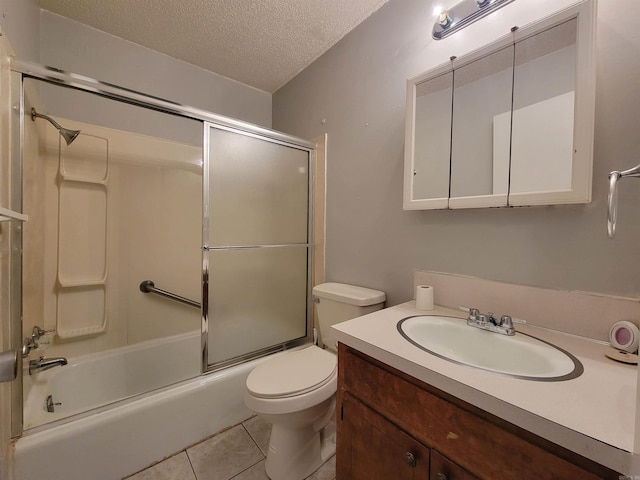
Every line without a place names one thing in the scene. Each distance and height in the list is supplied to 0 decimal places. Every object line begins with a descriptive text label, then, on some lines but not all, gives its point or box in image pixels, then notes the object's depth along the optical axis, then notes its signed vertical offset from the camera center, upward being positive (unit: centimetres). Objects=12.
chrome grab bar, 192 -46
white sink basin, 70 -36
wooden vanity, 51 -49
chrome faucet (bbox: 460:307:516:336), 89 -30
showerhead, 146 +59
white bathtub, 108 -93
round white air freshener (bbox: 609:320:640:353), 73 -28
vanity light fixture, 101 +93
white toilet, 110 -71
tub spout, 122 -66
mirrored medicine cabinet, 83 +46
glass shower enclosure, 155 +0
